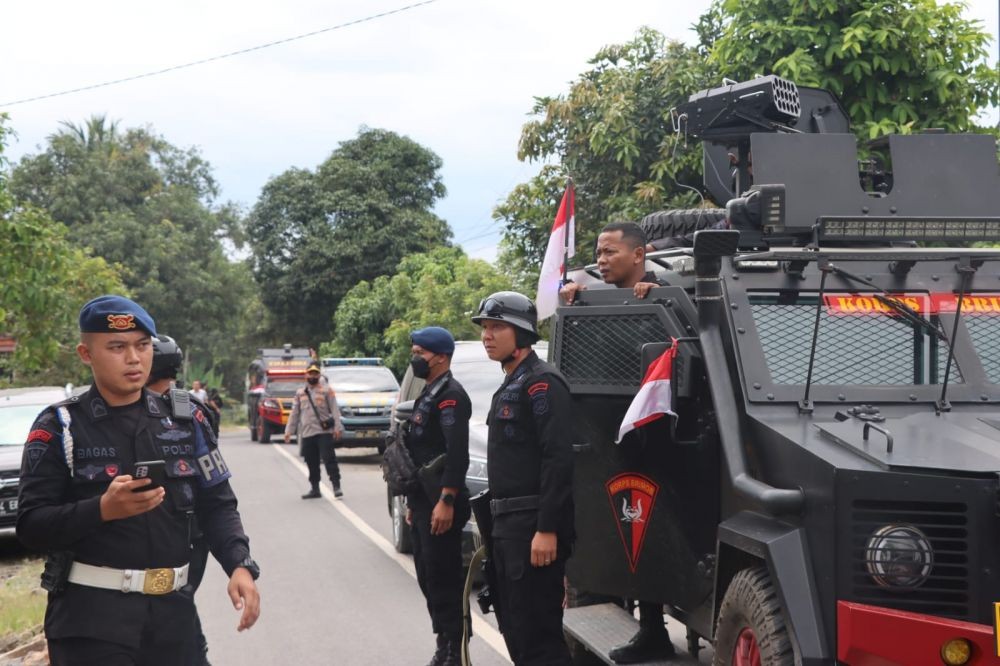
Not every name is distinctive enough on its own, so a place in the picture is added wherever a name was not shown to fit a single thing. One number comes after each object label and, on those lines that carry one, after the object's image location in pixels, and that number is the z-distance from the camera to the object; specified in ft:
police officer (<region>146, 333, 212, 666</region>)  20.24
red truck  95.04
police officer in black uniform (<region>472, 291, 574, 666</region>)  17.52
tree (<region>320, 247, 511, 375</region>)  75.87
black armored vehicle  12.60
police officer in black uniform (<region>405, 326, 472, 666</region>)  21.66
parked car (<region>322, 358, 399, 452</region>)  70.79
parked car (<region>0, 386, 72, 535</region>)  37.99
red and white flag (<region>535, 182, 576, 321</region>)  25.49
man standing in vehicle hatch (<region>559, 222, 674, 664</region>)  18.58
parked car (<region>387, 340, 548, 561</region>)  30.30
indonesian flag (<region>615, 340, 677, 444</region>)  16.03
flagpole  26.91
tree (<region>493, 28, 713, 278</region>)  45.06
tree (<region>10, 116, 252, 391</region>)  148.77
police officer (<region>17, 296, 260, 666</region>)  12.07
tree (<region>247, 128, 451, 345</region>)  133.08
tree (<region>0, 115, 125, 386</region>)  53.67
